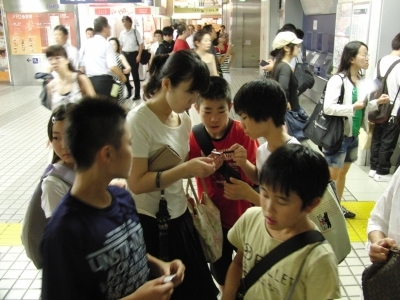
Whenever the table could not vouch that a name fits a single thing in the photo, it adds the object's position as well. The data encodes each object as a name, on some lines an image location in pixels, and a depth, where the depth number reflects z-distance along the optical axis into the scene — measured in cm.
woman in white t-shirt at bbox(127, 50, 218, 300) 175
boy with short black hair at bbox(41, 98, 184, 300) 114
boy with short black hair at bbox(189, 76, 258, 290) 210
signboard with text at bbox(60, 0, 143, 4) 877
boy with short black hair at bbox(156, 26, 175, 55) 995
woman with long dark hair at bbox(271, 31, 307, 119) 427
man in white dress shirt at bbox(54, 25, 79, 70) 662
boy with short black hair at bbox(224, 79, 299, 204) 185
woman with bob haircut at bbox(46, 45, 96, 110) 411
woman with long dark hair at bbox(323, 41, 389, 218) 354
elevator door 1719
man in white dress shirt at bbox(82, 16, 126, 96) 628
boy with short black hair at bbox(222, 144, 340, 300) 131
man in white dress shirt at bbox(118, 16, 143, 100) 973
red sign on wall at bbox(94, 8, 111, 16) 1107
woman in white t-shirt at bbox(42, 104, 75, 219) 172
